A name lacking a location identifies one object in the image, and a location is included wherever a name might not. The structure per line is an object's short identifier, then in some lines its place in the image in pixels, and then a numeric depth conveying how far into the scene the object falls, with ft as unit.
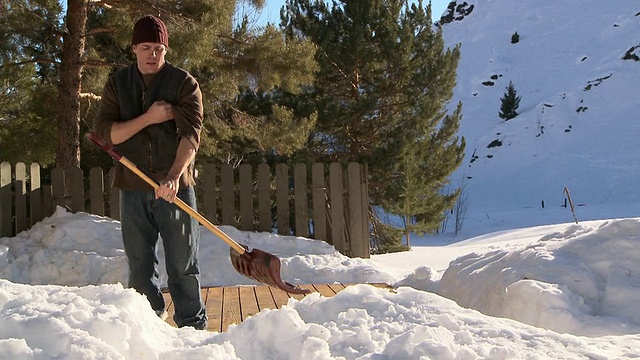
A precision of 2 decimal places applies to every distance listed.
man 10.77
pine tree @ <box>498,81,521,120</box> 134.22
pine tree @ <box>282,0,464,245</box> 51.13
